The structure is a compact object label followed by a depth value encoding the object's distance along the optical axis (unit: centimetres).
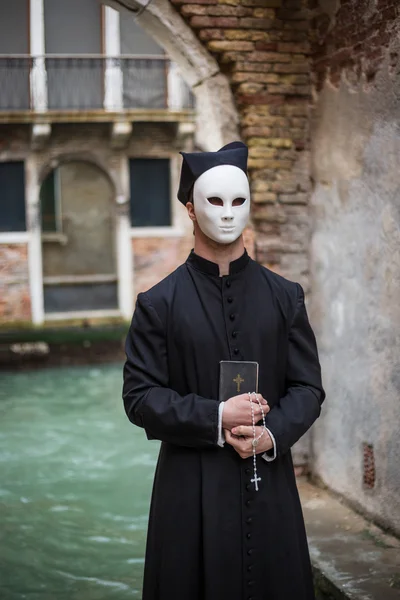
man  263
